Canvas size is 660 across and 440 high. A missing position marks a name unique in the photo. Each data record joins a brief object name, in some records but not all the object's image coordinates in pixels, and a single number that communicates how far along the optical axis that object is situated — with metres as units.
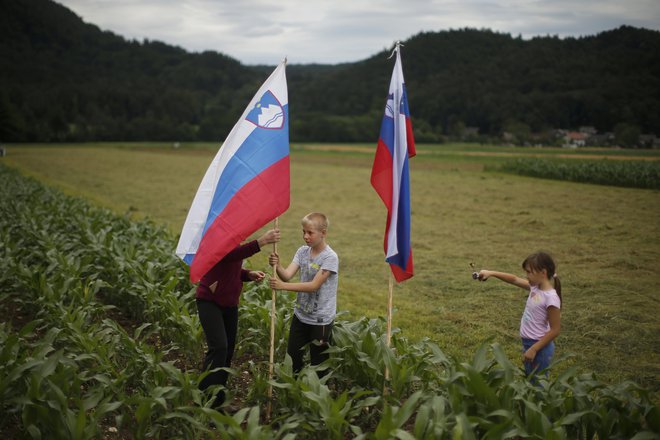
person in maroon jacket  4.55
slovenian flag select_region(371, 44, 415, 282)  4.71
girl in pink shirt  4.30
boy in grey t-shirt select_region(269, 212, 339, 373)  4.43
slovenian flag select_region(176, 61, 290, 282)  4.54
